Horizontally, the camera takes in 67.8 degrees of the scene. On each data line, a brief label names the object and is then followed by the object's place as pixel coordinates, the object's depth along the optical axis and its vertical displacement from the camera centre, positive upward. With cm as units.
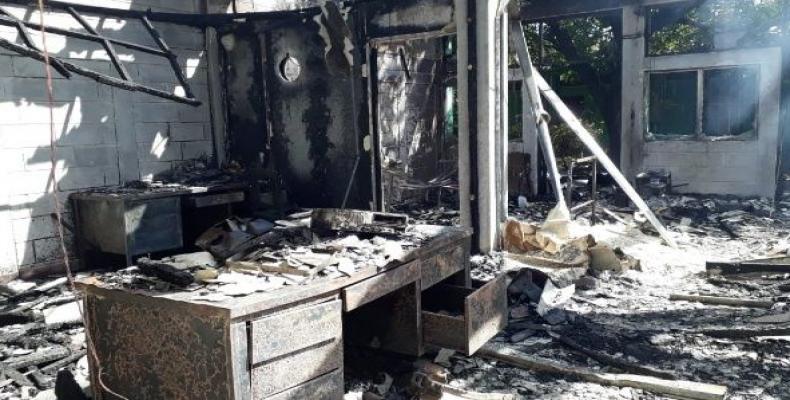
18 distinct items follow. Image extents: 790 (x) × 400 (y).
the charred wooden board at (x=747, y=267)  565 -134
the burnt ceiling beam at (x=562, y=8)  1001 +224
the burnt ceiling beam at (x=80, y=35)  532 +116
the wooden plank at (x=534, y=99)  741 +49
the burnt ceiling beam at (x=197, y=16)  692 +170
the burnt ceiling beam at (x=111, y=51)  576 +102
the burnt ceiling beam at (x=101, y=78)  508 +71
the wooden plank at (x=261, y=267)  315 -66
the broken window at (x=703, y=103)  1029 +53
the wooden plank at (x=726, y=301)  503 -148
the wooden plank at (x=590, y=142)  754 -8
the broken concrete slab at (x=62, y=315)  496 -137
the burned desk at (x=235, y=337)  259 -89
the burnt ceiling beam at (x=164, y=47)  684 +122
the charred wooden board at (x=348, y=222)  405 -54
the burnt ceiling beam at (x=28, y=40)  521 +104
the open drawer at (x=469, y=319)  350 -112
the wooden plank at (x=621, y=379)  346 -152
